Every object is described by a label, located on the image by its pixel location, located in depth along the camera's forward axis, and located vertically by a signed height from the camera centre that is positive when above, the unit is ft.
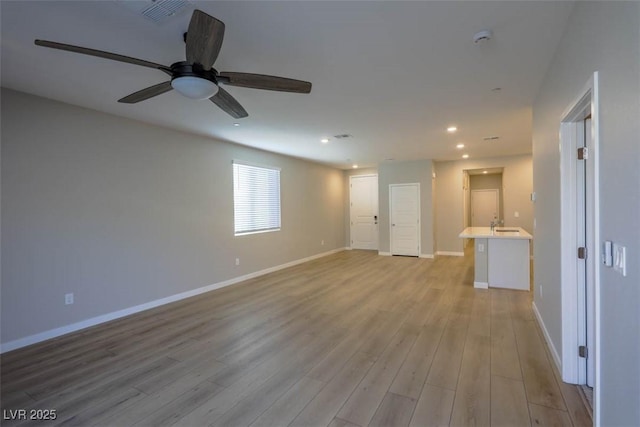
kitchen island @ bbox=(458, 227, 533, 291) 15.76 -2.86
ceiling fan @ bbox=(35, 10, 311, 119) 5.42 +3.03
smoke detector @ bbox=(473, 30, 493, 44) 7.20 +4.15
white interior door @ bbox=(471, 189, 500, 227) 33.01 +0.10
